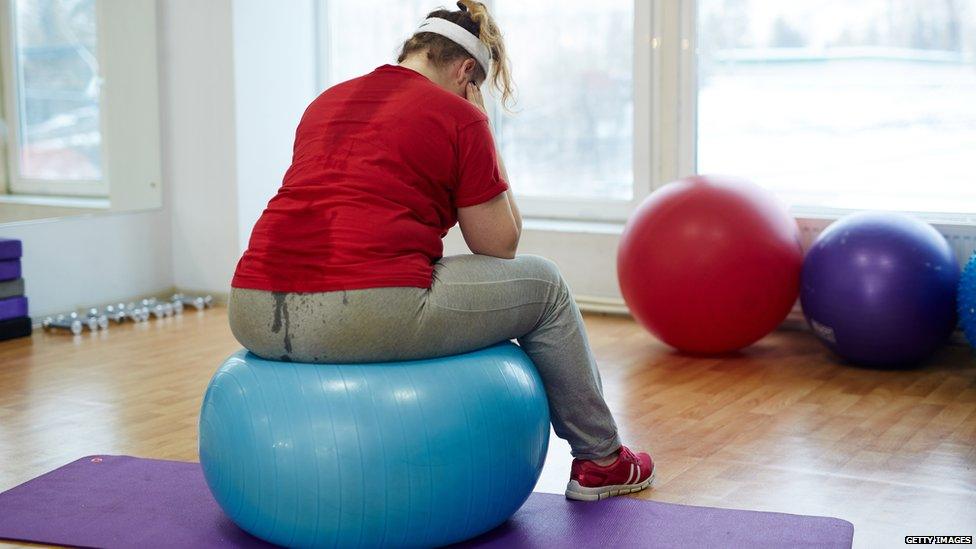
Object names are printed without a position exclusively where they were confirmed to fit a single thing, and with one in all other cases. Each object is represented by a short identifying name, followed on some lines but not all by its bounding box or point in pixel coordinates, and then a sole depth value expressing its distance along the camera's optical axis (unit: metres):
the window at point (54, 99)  4.64
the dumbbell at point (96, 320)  4.62
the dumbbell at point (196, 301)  5.10
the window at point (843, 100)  4.20
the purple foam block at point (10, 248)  4.33
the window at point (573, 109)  4.87
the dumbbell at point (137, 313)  4.82
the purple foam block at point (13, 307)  4.37
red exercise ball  3.72
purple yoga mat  2.22
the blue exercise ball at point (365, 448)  2.03
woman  2.11
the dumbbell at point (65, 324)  4.54
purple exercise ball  3.57
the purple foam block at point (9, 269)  4.33
